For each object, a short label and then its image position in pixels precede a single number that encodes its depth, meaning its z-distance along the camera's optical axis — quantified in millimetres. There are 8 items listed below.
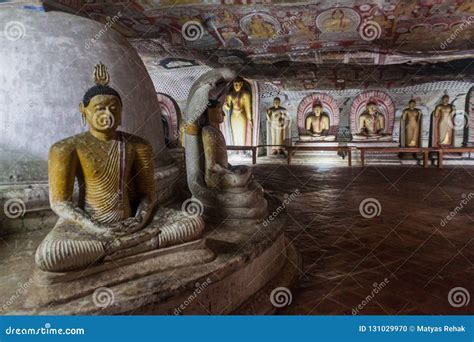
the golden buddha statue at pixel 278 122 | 13361
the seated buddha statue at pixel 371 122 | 13000
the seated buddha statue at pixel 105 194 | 1897
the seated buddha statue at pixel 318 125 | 13297
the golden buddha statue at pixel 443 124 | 12039
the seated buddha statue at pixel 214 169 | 3064
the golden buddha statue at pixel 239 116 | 12984
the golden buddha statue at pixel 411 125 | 12305
